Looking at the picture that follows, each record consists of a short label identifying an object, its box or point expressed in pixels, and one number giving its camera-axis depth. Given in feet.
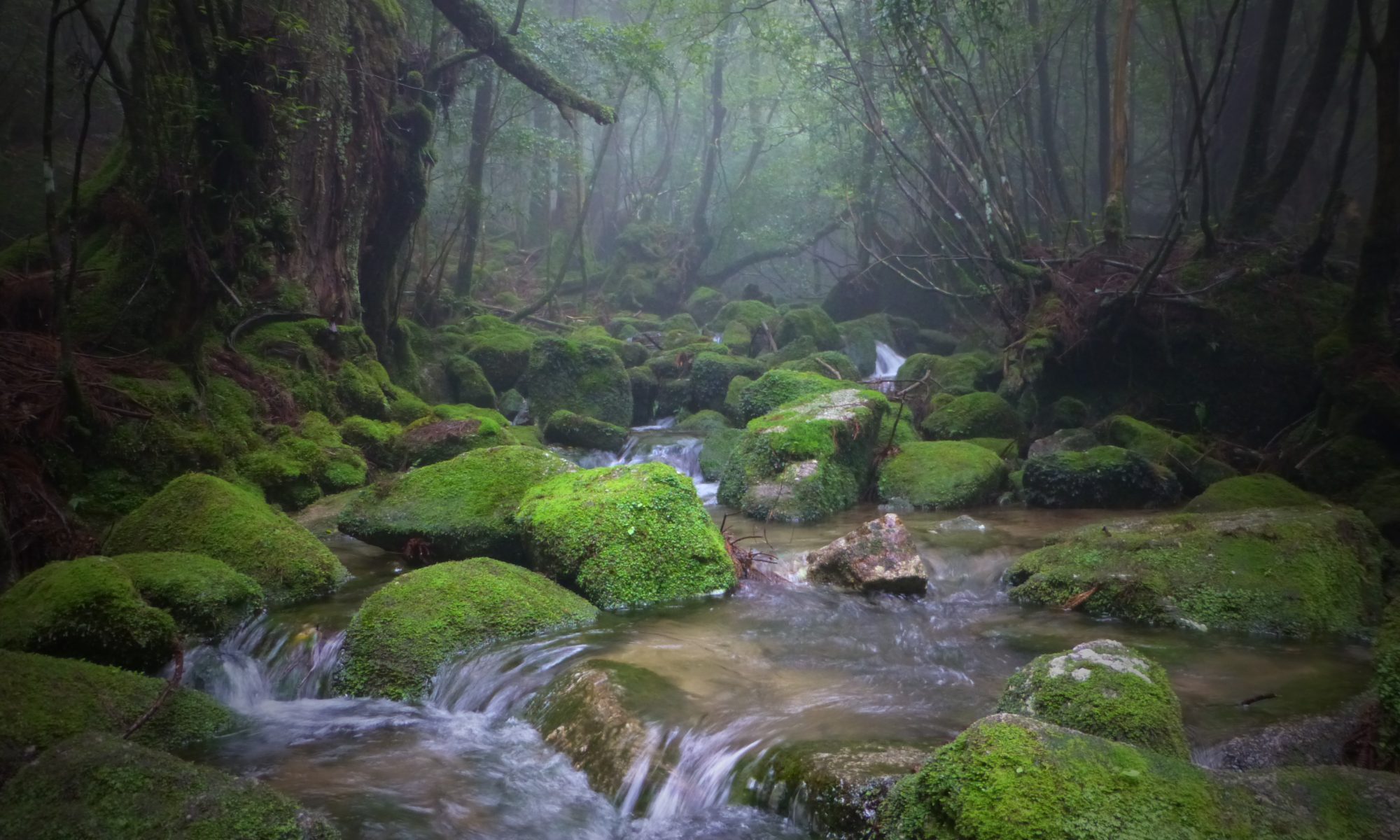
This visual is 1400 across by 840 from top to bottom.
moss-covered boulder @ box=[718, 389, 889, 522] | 30.99
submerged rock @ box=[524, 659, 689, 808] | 13.15
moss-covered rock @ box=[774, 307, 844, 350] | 65.92
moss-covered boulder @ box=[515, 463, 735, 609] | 20.42
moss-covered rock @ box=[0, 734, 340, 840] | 9.36
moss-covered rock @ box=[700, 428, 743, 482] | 38.65
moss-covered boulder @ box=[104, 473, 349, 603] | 19.69
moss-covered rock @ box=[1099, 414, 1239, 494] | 31.17
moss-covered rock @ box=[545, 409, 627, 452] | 41.88
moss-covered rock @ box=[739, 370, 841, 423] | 40.16
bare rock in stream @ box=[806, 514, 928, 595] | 21.75
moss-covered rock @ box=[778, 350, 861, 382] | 51.57
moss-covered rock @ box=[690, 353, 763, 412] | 50.31
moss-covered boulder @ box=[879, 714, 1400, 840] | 8.34
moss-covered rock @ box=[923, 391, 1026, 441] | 39.63
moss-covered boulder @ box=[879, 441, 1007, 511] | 32.04
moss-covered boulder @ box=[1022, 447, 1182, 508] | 30.09
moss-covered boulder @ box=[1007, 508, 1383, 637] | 18.17
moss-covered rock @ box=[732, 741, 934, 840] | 10.71
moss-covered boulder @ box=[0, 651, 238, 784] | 11.53
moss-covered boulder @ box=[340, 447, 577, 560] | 22.66
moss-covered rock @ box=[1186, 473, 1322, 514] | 24.20
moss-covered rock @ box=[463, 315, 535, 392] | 52.37
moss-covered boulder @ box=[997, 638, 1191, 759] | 11.34
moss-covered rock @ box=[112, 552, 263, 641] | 17.04
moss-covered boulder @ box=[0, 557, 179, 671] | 14.25
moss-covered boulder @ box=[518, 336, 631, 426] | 47.65
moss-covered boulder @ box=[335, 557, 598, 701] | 16.49
